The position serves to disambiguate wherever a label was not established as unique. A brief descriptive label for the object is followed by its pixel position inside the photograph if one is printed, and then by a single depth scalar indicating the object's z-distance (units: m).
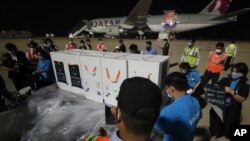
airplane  27.89
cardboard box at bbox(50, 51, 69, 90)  3.75
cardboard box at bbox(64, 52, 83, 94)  3.53
